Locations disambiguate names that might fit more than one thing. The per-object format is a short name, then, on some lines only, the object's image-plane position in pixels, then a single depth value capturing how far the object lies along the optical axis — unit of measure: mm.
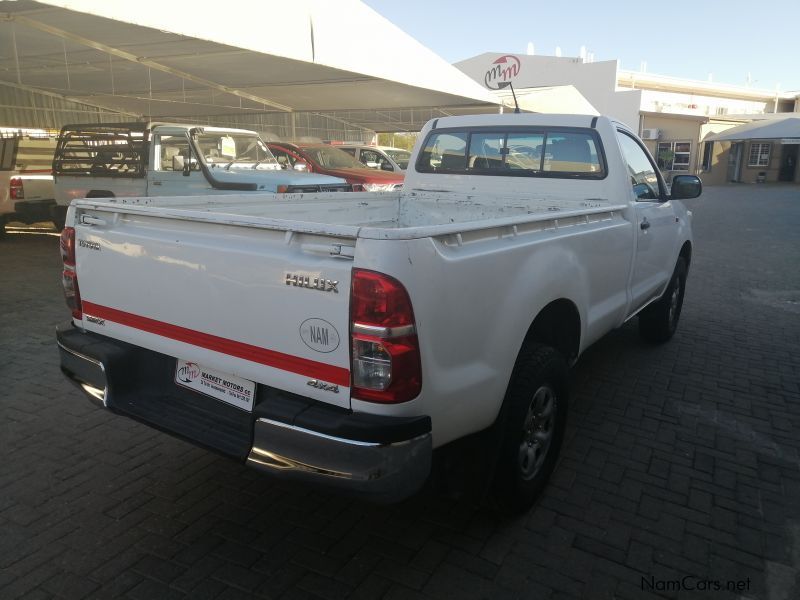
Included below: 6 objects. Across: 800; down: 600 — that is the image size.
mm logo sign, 37188
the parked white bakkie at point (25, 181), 10180
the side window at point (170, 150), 9078
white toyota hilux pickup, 1978
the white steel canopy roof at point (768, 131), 26047
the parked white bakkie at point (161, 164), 8883
